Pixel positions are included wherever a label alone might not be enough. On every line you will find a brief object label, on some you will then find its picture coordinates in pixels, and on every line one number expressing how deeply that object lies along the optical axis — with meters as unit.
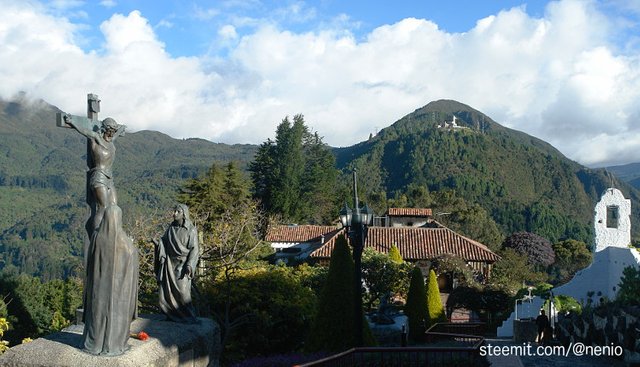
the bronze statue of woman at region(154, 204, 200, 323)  8.54
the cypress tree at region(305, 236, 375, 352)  11.34
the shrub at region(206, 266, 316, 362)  14.40
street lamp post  10.68
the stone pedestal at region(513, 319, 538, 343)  17.45
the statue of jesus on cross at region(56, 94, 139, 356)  6.34
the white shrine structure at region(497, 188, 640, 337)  19.39
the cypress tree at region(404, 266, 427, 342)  18.97
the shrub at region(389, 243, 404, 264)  28.34
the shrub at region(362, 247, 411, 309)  24.34
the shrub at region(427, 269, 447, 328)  21.22
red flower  7.14
